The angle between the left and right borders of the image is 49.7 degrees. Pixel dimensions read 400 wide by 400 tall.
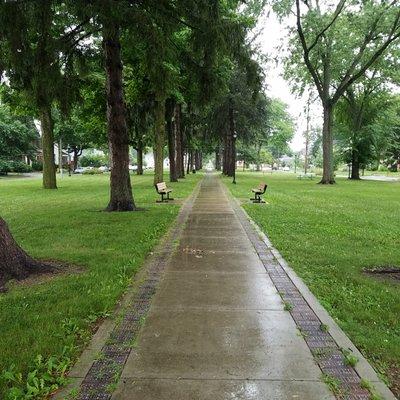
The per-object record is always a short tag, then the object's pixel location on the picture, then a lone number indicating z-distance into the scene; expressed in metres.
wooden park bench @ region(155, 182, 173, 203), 16.73
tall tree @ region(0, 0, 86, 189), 8.64
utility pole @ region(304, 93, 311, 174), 38.84
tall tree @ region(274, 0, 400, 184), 25.78
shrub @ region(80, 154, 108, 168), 82.12
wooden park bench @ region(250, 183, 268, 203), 17.27
